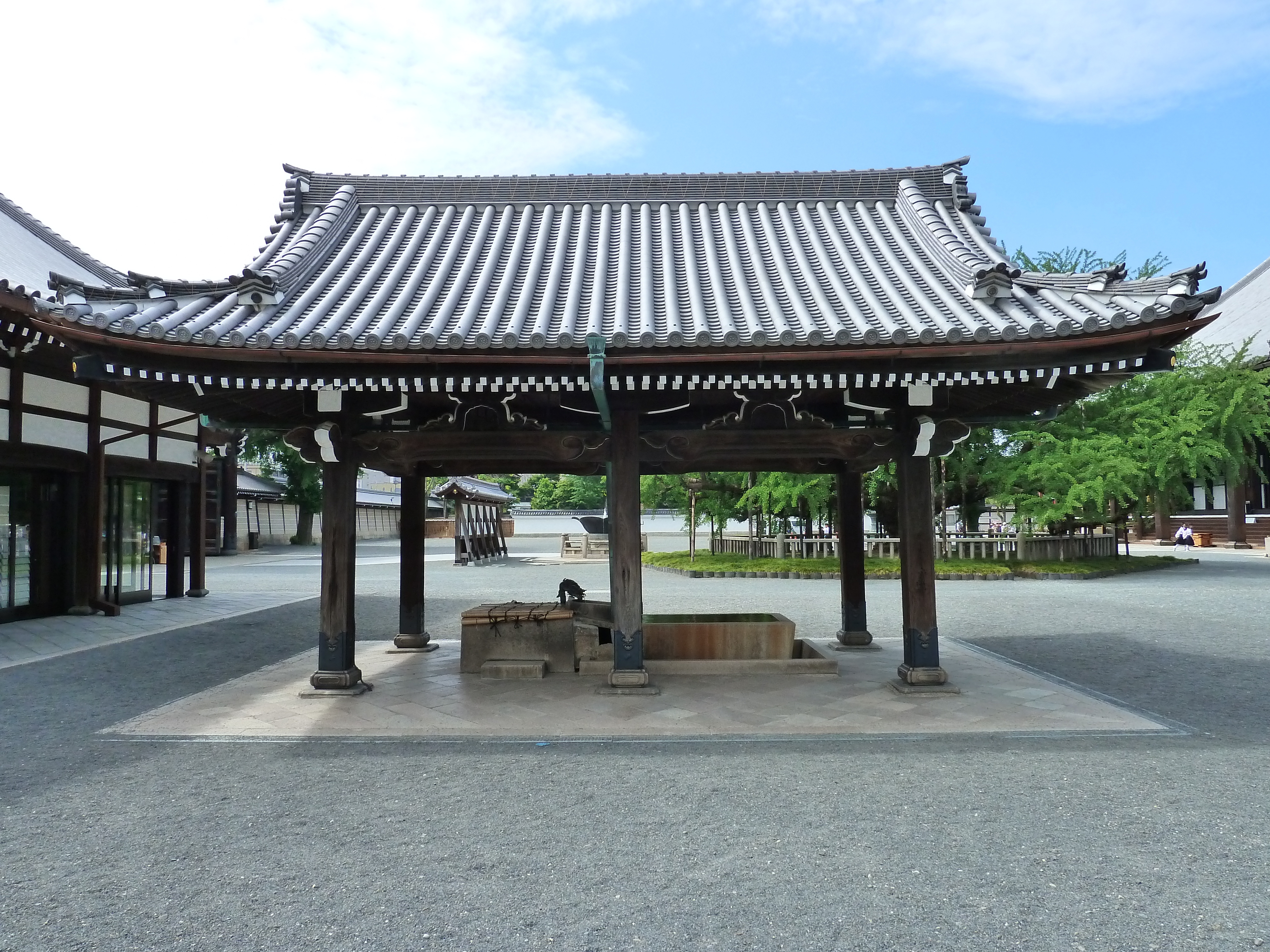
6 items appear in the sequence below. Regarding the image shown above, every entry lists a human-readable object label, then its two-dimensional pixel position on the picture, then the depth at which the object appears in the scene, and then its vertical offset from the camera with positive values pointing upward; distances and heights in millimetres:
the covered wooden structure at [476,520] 26469 +83
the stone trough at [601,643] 8086 -1254
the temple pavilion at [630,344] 6031 +1297
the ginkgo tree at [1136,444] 19875 +1757
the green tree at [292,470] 36438 +2553
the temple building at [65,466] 11594 +1016
